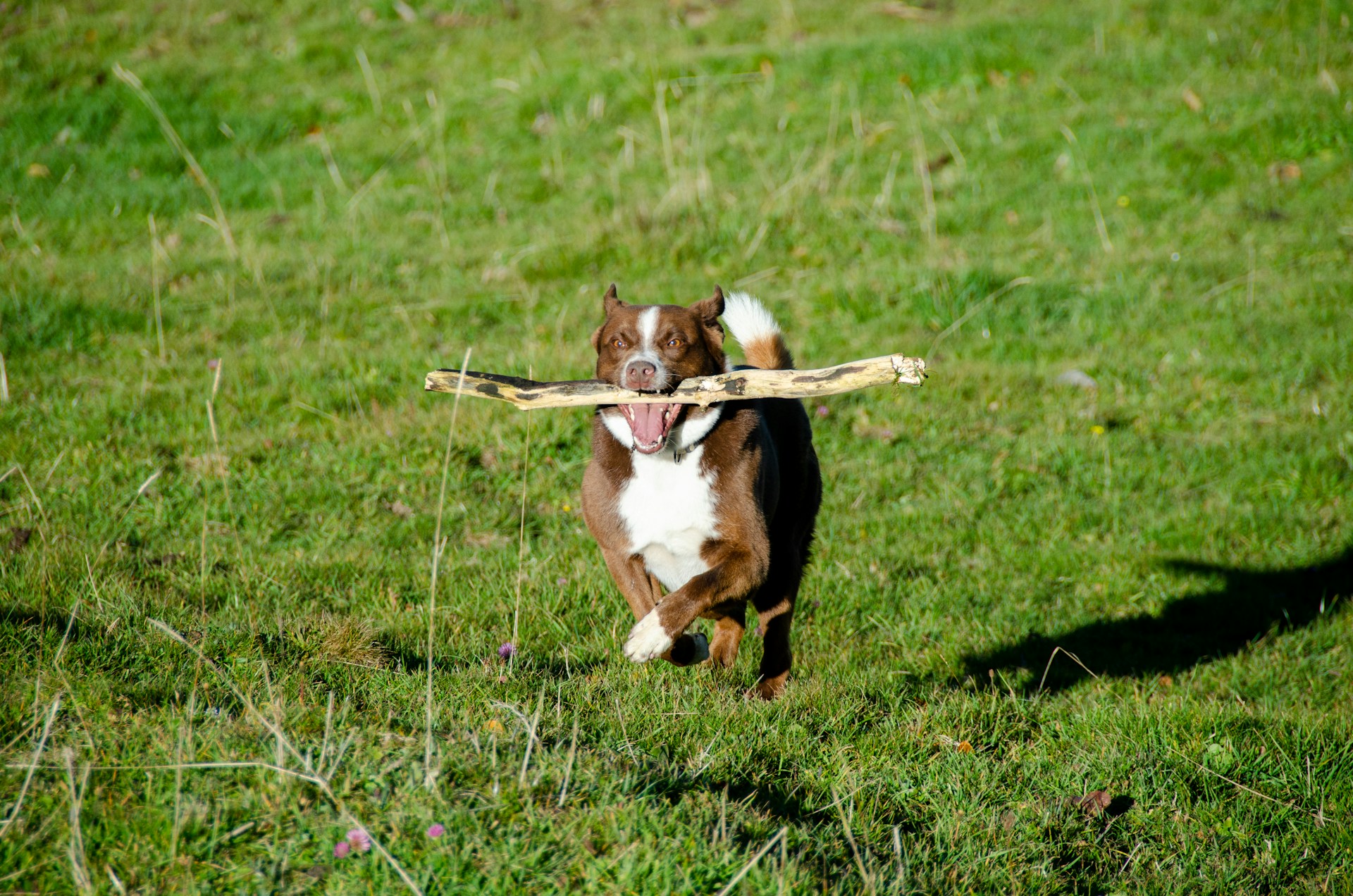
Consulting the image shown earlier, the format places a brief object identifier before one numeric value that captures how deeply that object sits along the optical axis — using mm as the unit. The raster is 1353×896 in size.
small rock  14500
